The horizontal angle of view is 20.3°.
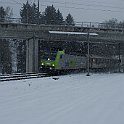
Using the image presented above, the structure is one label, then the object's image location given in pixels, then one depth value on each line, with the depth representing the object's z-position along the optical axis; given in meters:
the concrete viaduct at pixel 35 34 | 45.00
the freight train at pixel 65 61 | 40.62
